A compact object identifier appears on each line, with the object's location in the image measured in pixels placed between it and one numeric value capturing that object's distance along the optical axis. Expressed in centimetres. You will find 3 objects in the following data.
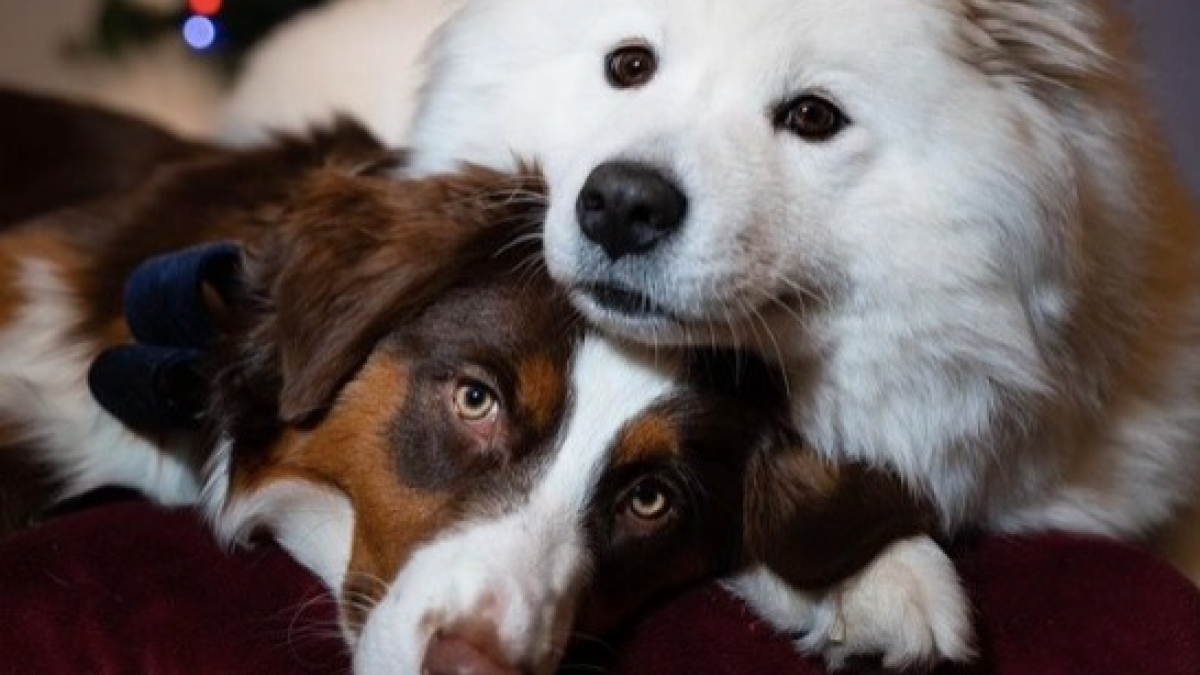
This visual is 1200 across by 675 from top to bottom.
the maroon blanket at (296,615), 82
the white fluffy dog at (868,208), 80
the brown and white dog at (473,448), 80
